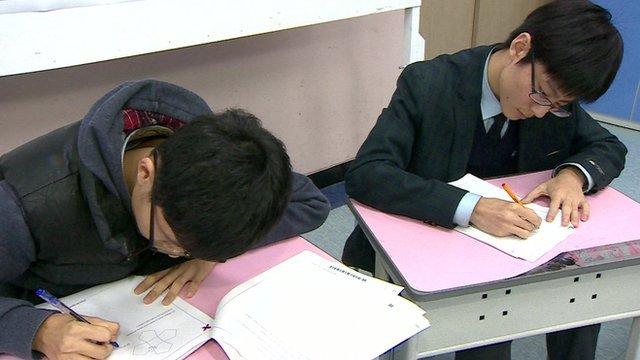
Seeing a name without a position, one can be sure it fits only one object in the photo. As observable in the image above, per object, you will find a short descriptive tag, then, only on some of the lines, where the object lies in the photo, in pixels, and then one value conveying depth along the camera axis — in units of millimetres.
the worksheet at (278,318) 804
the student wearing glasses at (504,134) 1120
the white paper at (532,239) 1073
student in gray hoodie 709
